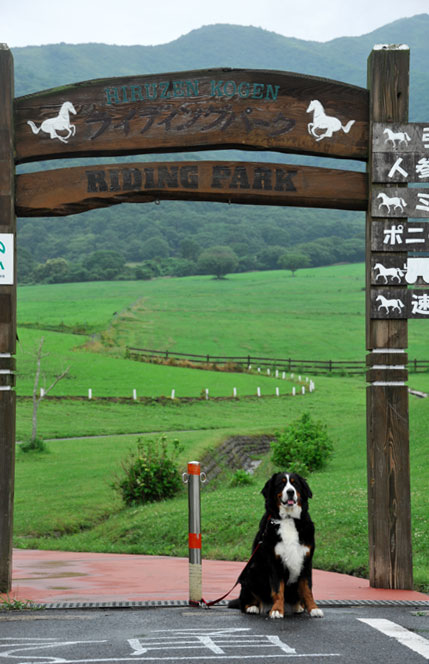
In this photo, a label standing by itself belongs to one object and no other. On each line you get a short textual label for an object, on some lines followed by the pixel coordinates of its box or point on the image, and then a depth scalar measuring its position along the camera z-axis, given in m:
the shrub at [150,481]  20.20
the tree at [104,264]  144.62
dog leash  8.06
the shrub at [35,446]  33.31
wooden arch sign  9.44
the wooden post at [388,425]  9.18
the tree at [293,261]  157.50
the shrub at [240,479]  22.62
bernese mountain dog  7.20
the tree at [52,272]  143.50
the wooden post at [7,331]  8.90
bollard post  8.04
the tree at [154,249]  176.00
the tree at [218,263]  148.38
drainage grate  8.09
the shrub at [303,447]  24.56
